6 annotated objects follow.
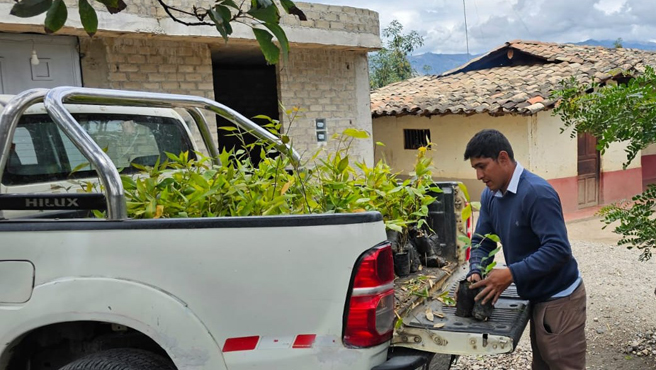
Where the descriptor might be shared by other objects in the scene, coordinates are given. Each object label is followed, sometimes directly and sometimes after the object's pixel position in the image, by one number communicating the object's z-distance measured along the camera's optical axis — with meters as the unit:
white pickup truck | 2.02
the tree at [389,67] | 20.86
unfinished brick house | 6.75
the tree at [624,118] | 3.18
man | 2.55
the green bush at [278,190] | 2.47
